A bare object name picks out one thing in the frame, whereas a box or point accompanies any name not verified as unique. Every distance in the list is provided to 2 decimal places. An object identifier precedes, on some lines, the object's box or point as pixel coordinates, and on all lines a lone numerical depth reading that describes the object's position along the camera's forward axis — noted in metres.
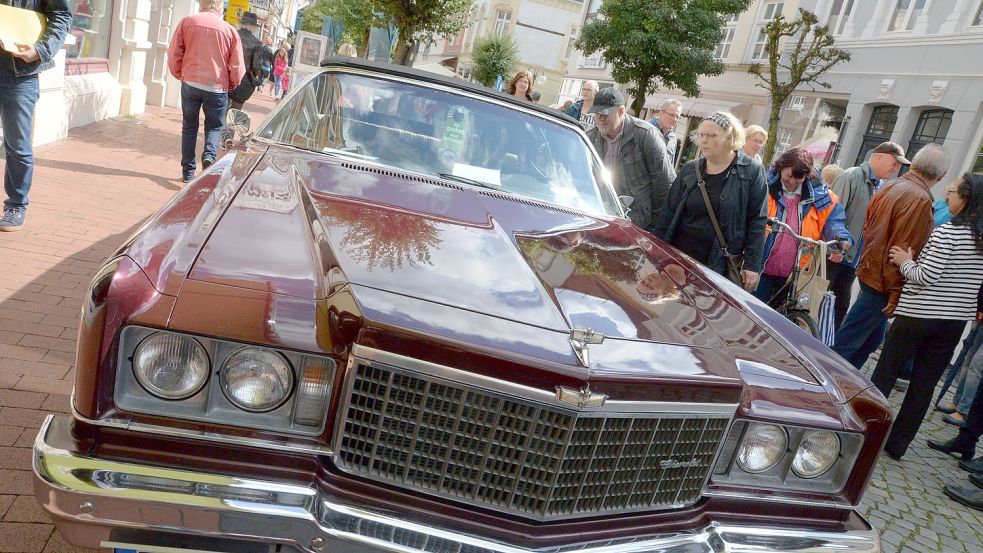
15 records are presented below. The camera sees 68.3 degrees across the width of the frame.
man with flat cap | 5.41
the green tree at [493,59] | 42.88
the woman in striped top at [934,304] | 4.43
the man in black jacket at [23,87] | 4.48
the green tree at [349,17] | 17.94
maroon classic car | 1.65
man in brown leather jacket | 5.00
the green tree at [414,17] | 14.75
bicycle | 5.01
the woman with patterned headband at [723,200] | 4.52
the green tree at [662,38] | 25.59
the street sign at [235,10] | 21.13
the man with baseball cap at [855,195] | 6.22
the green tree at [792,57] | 18.62
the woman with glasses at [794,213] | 5.32
